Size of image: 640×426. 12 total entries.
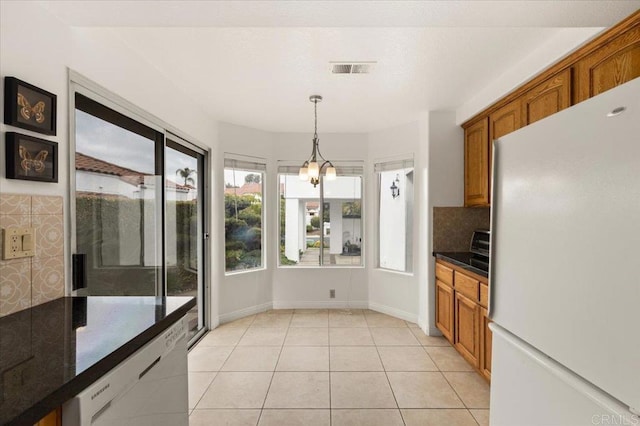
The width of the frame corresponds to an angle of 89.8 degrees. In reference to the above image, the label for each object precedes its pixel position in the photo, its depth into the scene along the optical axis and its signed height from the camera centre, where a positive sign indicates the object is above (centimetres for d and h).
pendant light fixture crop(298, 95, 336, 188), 297 +39
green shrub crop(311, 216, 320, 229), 451 -14
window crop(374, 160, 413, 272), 407 -5
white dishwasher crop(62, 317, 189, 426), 84 -56
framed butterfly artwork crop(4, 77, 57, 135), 129 +45
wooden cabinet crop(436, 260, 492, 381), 242 -90
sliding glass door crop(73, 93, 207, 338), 186 +5
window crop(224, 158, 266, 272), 398 -2
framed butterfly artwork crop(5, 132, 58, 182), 129 +23
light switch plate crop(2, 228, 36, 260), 126 -13
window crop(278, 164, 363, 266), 448 -18
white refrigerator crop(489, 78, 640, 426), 85 -18
